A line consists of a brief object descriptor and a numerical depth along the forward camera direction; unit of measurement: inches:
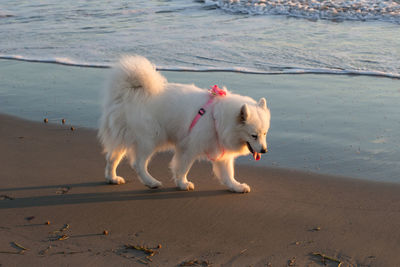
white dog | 175.0
